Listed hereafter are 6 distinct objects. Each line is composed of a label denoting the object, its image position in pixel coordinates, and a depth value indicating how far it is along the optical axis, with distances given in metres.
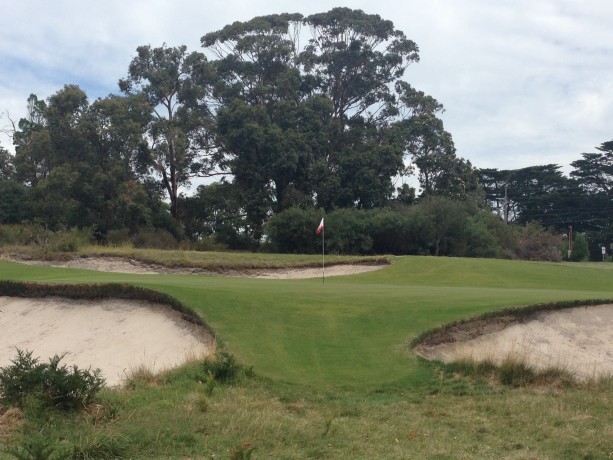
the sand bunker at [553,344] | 13.88
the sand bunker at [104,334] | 14.98
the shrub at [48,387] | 9.73
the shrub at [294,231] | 46.16
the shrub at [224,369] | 12.12
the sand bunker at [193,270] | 30.14
